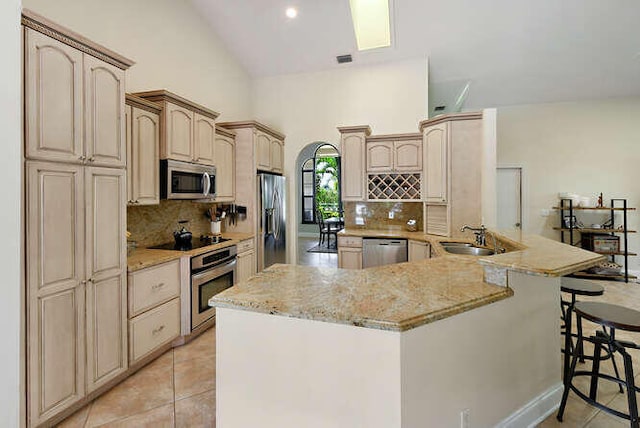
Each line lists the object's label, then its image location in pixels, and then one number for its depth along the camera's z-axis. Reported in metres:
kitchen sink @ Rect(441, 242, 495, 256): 3.39
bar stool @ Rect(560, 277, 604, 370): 2.02
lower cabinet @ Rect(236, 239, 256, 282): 3.83
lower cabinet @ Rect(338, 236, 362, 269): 4.38
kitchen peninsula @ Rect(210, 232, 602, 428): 1.22
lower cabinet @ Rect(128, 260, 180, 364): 2.42
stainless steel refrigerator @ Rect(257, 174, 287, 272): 4.34
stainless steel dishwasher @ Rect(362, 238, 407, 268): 4.21
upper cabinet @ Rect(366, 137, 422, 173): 4.42
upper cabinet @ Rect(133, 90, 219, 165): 2.98
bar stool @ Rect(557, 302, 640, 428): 1.61
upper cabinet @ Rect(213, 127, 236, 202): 3.96
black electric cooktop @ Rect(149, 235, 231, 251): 3.15
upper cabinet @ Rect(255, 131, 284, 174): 4.38
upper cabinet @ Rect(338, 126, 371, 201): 4.57
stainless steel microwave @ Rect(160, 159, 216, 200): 2.99
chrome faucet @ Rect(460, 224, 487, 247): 3.11
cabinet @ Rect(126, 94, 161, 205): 2.67
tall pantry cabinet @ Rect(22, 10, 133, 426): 1.74
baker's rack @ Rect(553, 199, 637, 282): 4.91
